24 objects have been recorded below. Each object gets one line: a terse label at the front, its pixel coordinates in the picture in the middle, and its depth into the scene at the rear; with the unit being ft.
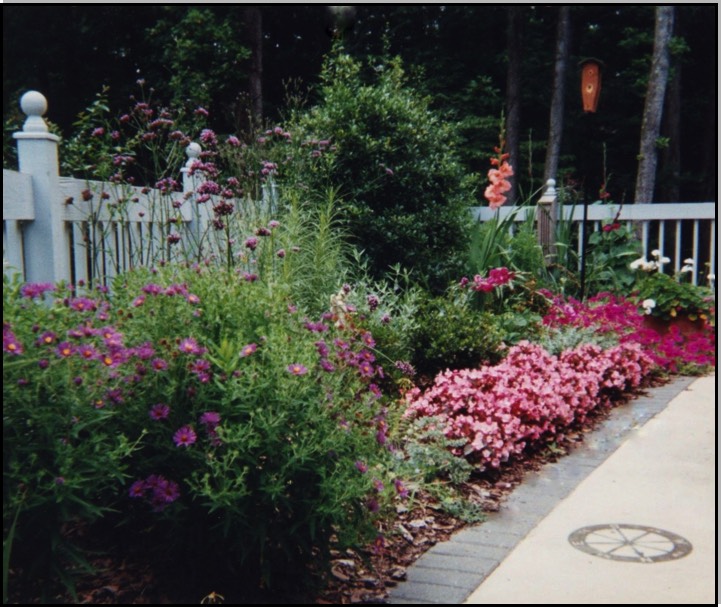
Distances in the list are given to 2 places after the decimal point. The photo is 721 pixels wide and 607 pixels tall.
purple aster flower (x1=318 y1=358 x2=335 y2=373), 7.44
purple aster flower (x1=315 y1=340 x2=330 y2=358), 7.59
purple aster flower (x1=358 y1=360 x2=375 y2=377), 8.30
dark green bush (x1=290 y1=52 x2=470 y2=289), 20.10
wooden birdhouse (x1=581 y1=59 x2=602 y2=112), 25.25
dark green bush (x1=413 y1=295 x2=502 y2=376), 15.49
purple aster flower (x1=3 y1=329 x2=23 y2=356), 6.11
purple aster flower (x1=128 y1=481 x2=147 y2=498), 6.74
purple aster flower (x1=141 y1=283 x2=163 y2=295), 7.53
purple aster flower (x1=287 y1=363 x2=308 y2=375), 7.09
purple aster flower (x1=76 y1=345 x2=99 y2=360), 6.41
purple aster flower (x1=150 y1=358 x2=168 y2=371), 6.85
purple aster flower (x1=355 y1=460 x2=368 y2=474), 7.19
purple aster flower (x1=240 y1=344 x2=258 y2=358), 6.81
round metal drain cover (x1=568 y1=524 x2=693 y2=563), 8.61
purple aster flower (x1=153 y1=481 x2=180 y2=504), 6.72
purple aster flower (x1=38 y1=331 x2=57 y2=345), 6.40
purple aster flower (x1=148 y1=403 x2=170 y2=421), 6.75
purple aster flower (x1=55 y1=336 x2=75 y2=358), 6.26
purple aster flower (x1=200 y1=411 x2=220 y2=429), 6.63
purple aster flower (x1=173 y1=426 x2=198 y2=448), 6.64
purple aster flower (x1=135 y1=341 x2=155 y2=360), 6.93
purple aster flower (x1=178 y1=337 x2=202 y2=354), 6.86
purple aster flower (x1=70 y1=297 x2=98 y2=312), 7.32
